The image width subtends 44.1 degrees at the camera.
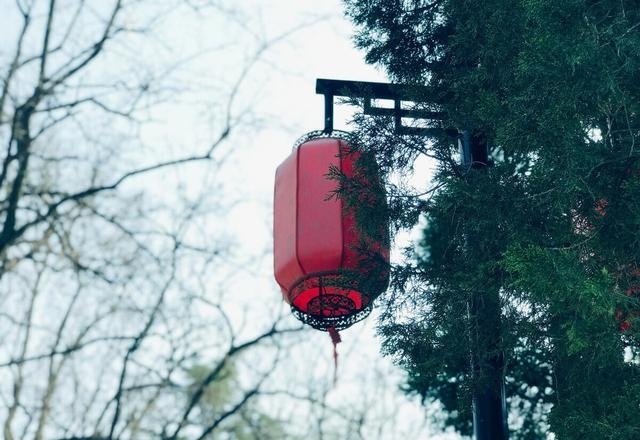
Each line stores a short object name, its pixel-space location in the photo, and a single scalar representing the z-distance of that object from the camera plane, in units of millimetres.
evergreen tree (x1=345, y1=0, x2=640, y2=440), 3064
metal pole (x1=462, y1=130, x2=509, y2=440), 3750
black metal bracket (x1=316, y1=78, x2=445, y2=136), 4445
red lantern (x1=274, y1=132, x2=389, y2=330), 4027
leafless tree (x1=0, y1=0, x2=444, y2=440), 6035
